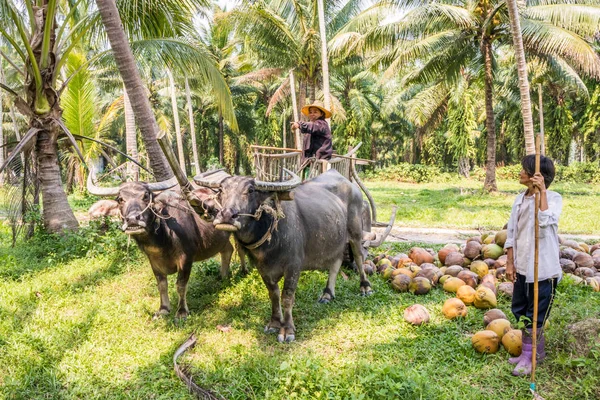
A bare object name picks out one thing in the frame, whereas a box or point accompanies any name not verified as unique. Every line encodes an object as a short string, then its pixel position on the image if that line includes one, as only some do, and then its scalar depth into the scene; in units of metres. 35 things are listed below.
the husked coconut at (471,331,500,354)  3.78
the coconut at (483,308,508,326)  4.21
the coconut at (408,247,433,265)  6.37
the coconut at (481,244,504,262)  5.86
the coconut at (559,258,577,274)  5.63
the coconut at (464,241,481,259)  6.03
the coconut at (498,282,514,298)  4.96
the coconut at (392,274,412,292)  5.52
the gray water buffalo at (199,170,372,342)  3.90
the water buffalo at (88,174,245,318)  4.32
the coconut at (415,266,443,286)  5.61
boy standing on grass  3.43
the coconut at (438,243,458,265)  6.25
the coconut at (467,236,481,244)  6.30
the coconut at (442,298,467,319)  4.53
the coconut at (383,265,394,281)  5.95
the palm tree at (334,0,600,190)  11.88
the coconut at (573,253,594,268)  5.69
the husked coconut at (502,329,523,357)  3.65
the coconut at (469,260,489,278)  5.54
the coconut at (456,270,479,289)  5.32
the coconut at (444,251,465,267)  5.97
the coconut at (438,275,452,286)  5.55
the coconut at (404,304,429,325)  4.46
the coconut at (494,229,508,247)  5.92
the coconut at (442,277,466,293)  5.29
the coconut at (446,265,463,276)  5.62
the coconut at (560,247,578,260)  5.89
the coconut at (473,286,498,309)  4.70
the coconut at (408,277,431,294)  5.36
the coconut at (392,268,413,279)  5.75
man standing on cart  6.91
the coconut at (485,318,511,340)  3.92
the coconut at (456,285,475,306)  4.84
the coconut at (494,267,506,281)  5.35
